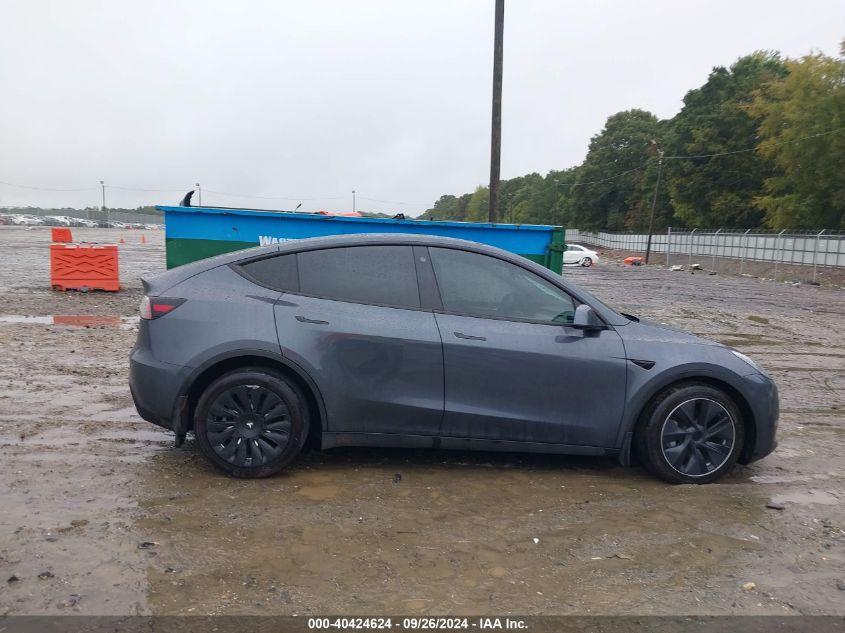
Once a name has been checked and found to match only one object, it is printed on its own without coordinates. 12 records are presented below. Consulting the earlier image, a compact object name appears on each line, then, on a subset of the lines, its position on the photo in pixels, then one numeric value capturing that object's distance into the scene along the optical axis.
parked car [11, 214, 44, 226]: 97.62
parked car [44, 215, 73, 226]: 97.28
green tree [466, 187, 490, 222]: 158.45
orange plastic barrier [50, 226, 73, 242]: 23.38
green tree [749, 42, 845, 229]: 44.66
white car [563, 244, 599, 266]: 41.47
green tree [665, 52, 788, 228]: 60.62
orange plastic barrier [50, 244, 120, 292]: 14.05
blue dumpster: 10.70
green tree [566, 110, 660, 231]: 91.62
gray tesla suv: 4.31
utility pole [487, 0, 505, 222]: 16.20
